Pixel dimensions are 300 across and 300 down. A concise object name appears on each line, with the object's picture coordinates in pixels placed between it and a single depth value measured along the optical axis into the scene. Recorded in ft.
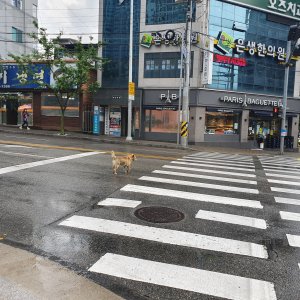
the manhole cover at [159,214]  23.63
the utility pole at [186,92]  74.84
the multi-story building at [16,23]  127.75
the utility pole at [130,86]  81.99
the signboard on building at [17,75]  97.71
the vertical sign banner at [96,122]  97.30
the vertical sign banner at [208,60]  80.56
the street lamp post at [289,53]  68.54
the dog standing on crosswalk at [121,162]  38.63
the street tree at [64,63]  82.53
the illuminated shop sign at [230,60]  87.76
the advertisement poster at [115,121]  97.66
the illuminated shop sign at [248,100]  90.07
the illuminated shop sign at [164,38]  86.08
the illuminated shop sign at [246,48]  87.76
